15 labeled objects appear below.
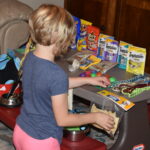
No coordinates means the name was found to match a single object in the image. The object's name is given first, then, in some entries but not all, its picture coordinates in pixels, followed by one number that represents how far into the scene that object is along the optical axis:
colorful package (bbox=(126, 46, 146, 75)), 1.93
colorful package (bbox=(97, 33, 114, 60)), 2.12
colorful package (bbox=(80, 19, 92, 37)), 2.27
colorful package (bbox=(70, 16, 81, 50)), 2.28
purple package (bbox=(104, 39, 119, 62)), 2.07
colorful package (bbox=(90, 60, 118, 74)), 2.02
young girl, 1.35
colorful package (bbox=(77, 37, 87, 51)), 2.29
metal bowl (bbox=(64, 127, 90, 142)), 1.93
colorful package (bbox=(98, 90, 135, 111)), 1.71
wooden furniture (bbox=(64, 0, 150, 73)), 3.10
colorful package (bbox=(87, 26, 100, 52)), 2.18
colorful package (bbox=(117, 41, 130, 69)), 2.02
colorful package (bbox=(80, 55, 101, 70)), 2.07
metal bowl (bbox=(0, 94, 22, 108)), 2.22
